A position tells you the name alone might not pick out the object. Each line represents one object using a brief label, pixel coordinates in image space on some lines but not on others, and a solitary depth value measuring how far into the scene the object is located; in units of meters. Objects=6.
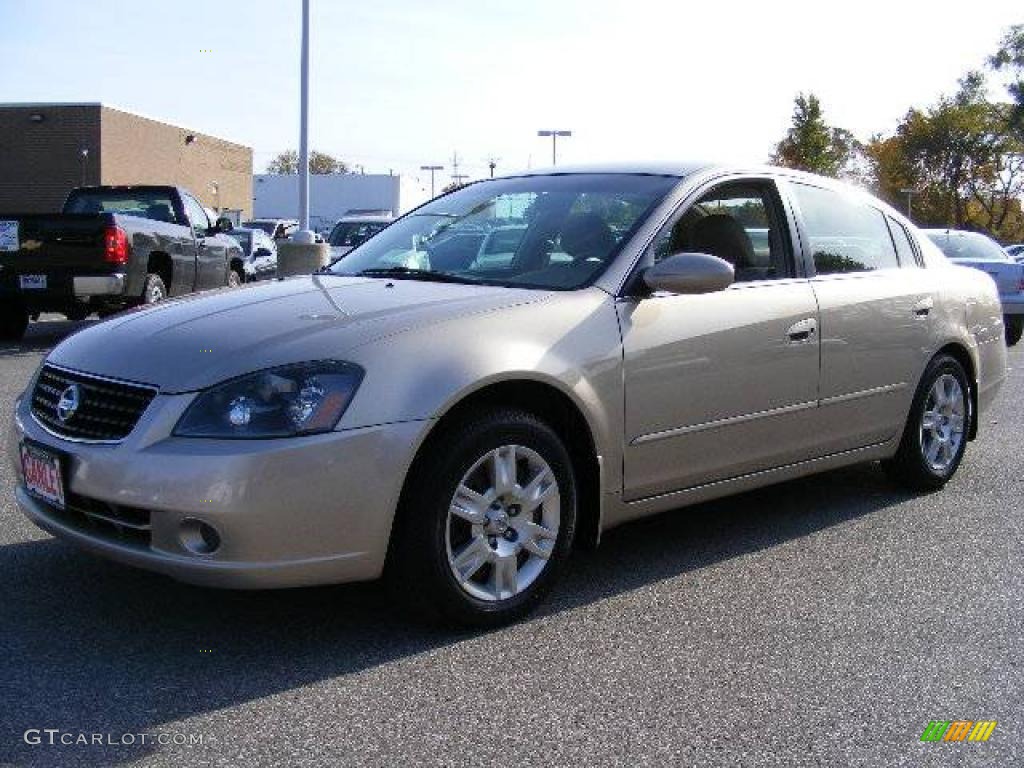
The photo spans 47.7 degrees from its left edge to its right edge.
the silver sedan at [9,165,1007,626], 3.40
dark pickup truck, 11.77
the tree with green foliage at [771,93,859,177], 54.94
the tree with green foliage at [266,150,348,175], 119.44
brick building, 42.47
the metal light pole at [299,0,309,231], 22.20
